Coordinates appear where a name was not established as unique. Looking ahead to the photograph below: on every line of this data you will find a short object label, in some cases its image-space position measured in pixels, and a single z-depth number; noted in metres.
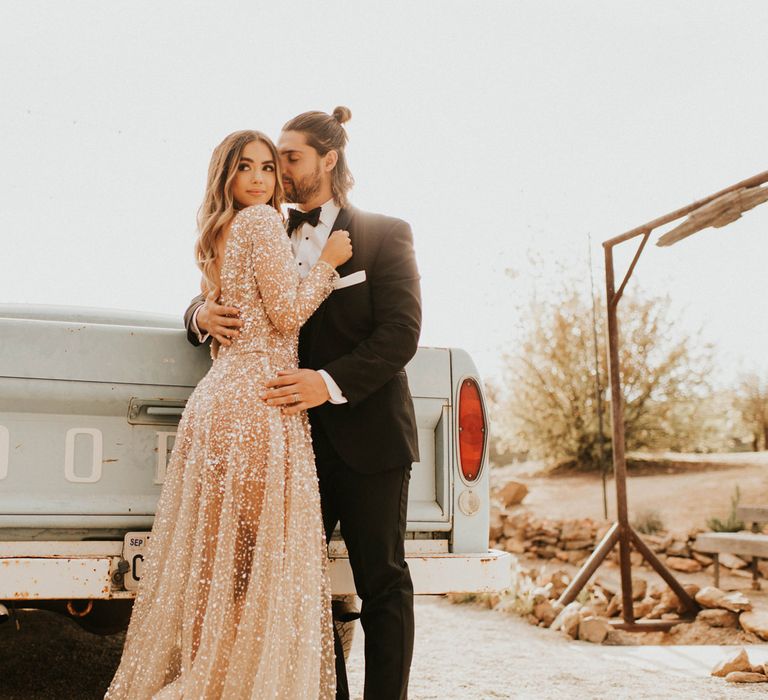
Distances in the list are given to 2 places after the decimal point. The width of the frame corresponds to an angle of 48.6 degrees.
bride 2.26
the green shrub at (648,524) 9.46
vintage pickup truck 2.59
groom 2.39
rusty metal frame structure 5.71
